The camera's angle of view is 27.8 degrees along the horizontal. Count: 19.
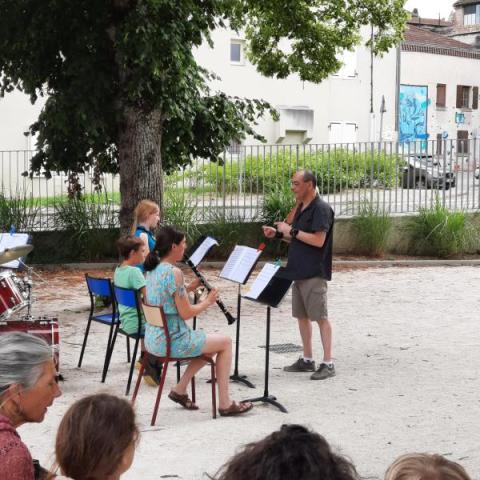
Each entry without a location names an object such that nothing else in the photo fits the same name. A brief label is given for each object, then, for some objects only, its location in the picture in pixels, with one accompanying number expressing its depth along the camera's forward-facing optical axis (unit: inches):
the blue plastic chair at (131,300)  307.1
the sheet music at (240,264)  279.9
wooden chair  265.9
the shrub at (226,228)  679.1
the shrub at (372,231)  701.9
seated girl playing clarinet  270.1
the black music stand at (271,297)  281.4
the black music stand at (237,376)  310.5
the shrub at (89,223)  661.3
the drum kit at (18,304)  297.4
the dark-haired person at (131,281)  309.6
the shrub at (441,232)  701.9
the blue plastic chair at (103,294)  321.7
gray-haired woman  135.3
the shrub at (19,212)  664.4
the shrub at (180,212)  668.1
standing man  323.0
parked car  735.7
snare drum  323.6
